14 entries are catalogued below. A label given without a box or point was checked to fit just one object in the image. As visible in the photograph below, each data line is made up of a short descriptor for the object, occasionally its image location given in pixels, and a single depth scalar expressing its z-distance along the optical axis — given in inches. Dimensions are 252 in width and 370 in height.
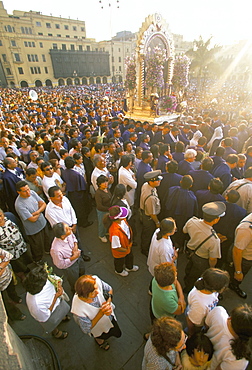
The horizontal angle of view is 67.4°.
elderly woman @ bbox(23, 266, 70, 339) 84.0
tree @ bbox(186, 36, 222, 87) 1275.8
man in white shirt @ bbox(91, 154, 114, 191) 166.7
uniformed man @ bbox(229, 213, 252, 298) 100.6
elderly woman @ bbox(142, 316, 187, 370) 58.3
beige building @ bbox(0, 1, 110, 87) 1478.8
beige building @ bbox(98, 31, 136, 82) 1997.3
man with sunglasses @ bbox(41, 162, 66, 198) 155.1
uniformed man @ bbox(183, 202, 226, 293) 100.0
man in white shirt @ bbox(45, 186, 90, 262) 122.1
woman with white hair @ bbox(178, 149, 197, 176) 172.1
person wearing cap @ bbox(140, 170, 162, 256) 131.7
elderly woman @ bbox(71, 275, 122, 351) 75.9
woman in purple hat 109.3
